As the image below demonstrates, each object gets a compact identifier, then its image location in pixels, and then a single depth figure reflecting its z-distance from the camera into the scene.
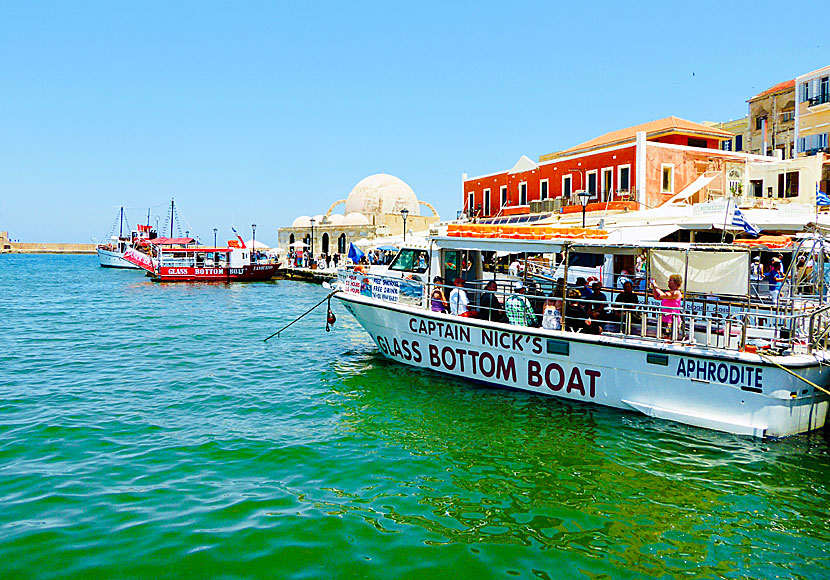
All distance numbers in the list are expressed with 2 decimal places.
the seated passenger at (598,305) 10.36
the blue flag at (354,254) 15.93
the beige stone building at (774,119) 40.69
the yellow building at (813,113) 30.23
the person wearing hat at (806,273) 9.46
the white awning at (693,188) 25.25
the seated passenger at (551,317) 10.16
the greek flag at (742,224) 9.45
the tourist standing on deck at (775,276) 12.09
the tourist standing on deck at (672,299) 9.55
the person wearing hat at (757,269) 16.83
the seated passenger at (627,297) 10.01
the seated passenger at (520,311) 10.54
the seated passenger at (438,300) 11.66
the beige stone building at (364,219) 58.19
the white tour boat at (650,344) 8.42
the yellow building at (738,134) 46.56
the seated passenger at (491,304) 11.25
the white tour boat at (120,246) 72.31
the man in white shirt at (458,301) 11.34
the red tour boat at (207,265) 43.38
